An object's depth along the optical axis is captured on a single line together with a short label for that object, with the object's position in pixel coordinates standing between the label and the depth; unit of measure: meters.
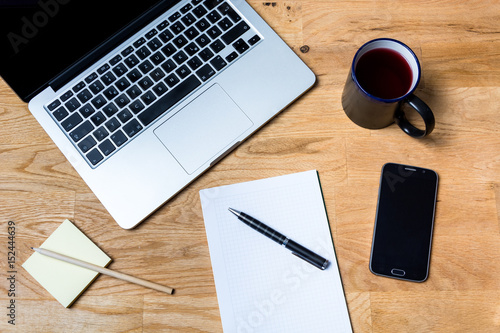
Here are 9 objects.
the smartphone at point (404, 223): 0.75
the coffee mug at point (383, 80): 0.71
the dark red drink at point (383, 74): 0.73
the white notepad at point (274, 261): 0.74
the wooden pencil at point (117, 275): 0.75
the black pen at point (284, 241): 0.74
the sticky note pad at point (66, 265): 0.75
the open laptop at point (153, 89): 0.76
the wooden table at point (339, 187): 0.75
